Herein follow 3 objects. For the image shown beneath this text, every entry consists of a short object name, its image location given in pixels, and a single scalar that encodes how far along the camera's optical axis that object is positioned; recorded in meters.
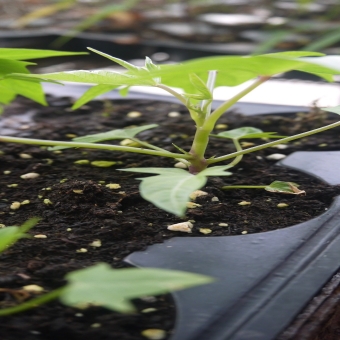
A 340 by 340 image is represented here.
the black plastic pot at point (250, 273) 0.36
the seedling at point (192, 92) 0.40
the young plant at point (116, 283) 0.27
